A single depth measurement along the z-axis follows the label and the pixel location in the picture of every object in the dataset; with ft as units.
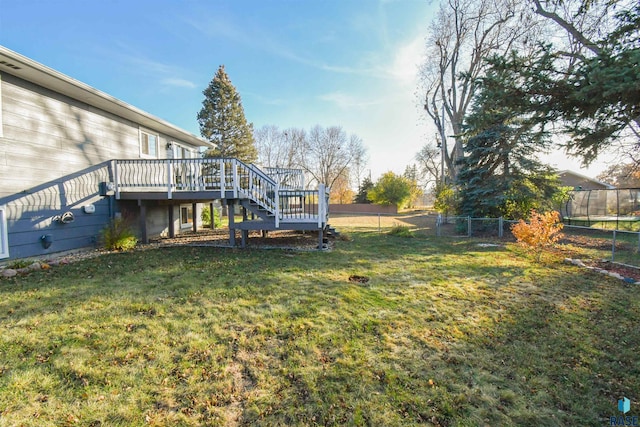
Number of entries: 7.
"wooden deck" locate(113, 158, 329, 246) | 25.00
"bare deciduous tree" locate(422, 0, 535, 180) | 48.85
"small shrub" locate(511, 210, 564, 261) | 23.07
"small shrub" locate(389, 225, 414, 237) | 38.20
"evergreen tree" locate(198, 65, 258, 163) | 88.53
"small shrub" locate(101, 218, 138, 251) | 24.90
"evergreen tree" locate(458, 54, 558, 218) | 39.17
